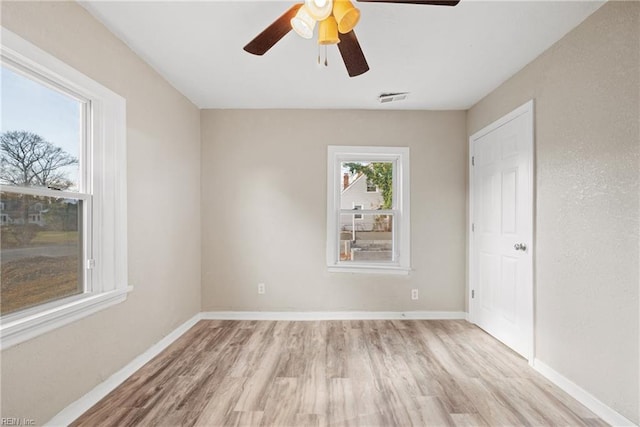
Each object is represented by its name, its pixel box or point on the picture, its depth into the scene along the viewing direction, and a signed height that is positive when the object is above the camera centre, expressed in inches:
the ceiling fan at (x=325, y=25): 55.2 +36.5
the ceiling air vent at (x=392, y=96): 124.4 +47.5
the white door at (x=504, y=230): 100.4 -7.1
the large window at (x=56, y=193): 61.5 +4.4
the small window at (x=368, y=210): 146.9 +0.7
